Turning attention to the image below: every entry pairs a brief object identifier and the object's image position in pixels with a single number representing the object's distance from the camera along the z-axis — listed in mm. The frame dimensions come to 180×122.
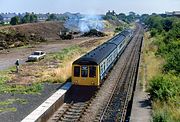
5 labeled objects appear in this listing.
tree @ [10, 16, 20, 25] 102531
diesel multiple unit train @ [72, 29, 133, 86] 25016
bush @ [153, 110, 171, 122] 15338
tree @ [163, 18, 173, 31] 98062
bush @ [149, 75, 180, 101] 21000
